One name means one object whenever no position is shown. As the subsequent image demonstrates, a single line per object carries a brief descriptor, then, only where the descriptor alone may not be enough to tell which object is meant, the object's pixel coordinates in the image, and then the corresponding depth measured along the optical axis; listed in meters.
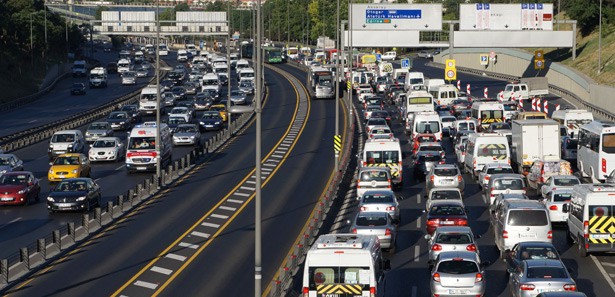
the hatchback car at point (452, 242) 35.03
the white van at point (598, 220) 36.53
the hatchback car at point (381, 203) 44.03
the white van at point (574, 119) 68.31
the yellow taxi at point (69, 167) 57.44
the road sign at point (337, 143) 60.34
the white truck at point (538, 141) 56.88
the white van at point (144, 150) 60.56
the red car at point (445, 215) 41.12
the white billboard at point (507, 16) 110.93
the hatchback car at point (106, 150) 65.94
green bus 172.62
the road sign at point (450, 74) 104.31
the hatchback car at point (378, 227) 38.34
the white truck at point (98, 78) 134.88
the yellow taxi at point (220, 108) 92.64
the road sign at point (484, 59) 143.25
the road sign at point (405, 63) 135.75
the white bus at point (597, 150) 51.50
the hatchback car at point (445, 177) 51.66
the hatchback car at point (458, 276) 30.44
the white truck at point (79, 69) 159.50
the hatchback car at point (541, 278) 29.22
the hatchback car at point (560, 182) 47.19
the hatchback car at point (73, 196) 47.81
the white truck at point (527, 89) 97.38
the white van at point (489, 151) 57.22
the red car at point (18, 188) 50.00
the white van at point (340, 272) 27.09
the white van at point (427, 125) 70.30
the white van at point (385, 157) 55.16
